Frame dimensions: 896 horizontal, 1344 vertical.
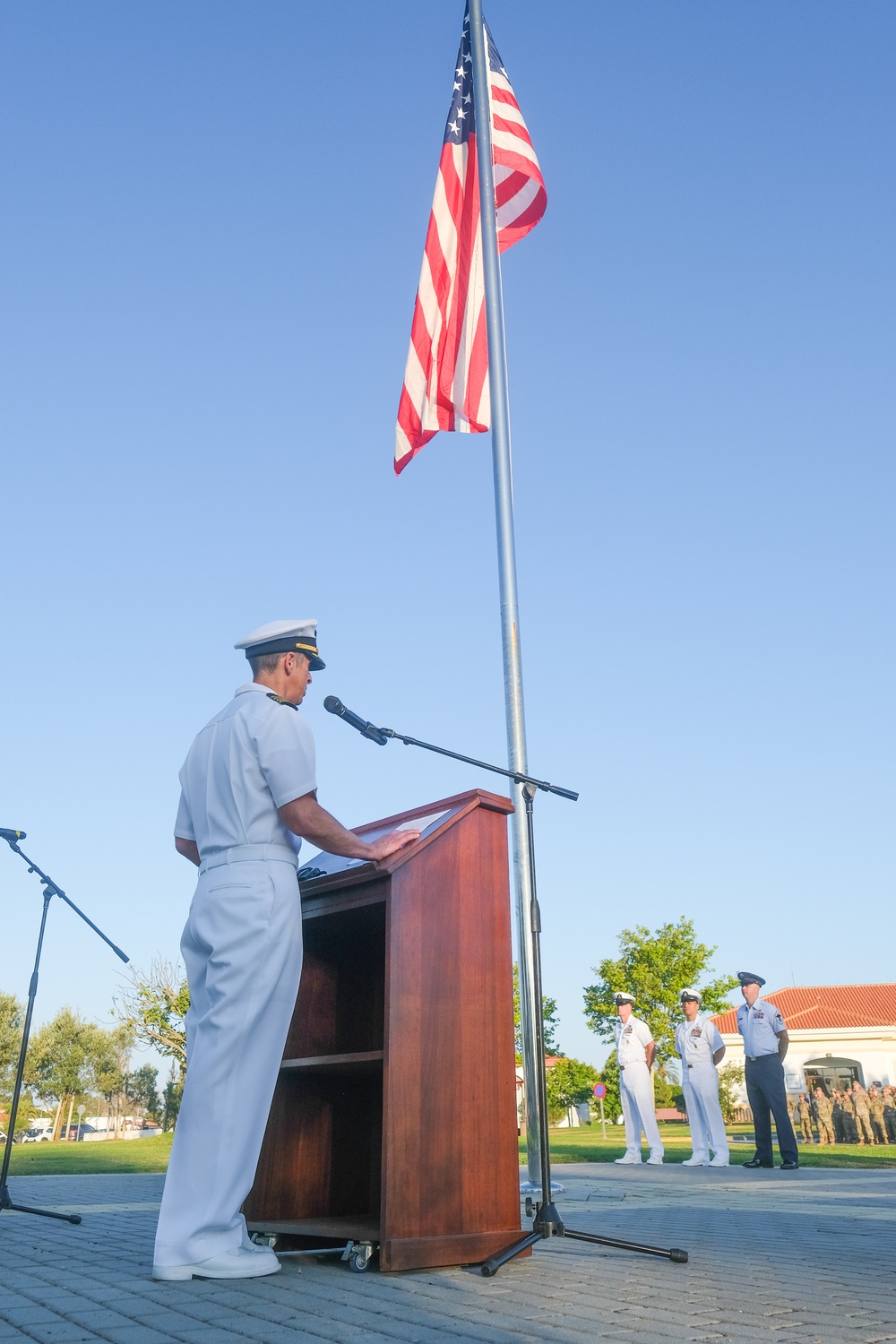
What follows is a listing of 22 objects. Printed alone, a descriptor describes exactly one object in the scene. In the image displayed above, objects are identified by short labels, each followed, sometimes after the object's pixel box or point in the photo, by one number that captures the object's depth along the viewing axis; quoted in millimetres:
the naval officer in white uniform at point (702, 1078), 12156
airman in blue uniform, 11430
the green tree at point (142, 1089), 49656
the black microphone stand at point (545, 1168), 3600
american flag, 8195
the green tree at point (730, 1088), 43362
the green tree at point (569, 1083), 55906
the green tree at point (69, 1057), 44781
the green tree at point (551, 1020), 41125
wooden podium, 3570
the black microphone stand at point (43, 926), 5465
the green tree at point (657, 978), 36750
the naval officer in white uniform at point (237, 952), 3426
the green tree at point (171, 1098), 31619
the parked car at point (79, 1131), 55675
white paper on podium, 4074
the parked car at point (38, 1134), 61572
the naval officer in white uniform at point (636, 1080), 12711
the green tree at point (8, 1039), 41625
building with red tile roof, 48156
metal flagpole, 5988
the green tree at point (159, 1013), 33312
